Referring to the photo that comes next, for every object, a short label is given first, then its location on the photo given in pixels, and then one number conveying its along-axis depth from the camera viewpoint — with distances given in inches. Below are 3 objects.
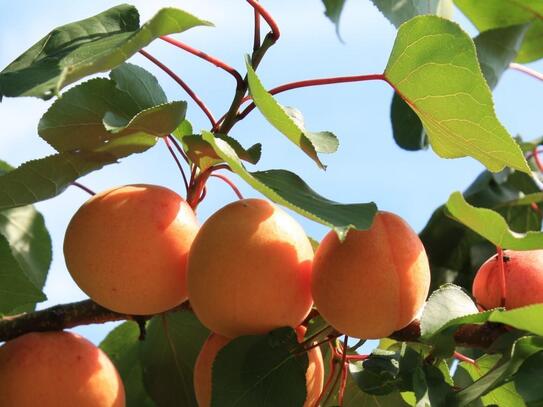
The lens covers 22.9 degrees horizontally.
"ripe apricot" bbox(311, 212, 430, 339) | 17.6
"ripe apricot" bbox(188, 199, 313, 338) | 17.7
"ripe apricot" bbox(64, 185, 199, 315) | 18.4
